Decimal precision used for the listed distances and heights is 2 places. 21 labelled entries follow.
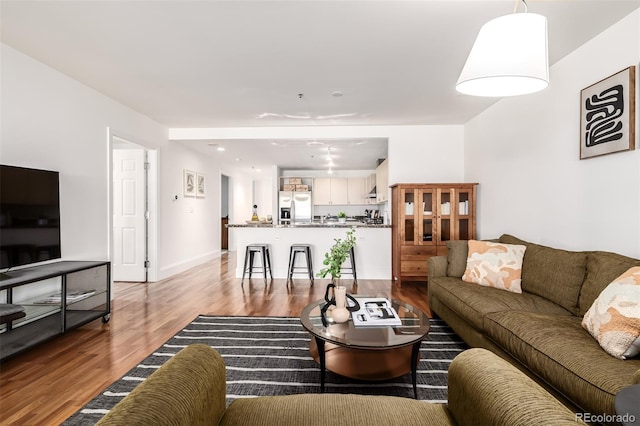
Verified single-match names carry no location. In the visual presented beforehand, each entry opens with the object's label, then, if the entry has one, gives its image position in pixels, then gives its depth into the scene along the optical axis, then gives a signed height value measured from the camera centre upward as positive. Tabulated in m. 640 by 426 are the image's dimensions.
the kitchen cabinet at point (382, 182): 5.73 +0.59
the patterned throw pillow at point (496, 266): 2.78 -0.51
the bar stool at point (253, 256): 5.11 -0.74
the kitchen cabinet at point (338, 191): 8.73 +0.59
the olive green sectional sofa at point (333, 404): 0.80 -0.56
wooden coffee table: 1.80 -0.76
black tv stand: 2.42 -0.80
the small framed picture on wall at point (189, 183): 6.03 +0.59
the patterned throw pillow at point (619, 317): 1.49 -0.55
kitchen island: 5.37 -0.53
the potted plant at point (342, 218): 7.79 -0.16
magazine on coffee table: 2.06 -0.73
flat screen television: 2.52 -0.02
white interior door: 5.00 +0.02
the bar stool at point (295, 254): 5.11 -0.74
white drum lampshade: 1.39 +0.74
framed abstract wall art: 2.21 +0.73
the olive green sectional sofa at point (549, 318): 1.39 -0.70
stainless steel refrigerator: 8.61 +0.17
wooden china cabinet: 4.72 -0.15
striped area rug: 1.96 -1.14
